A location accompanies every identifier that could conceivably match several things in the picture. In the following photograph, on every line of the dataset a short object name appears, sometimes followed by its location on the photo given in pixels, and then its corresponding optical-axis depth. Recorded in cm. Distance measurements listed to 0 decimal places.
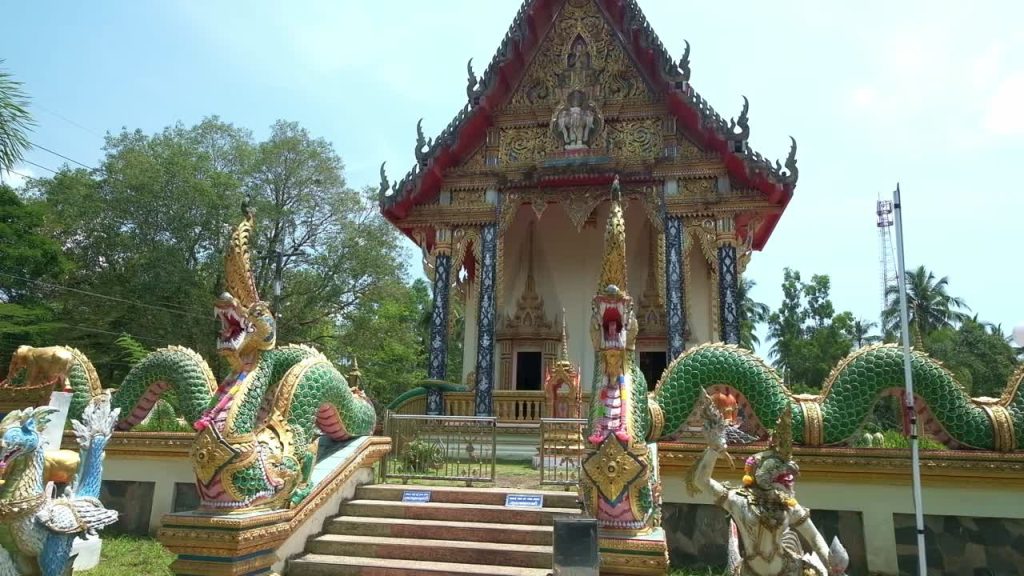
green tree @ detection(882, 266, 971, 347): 3672
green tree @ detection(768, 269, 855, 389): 3322
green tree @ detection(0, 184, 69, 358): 1744
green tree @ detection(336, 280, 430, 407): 2247
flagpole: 483
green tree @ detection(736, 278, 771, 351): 3503
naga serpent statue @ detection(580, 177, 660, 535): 489
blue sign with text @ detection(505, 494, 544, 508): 615
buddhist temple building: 1343
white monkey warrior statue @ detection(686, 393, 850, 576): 390
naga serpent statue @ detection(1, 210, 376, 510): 517
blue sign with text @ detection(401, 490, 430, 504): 641
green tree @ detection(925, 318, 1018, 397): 2514
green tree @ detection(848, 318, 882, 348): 3773
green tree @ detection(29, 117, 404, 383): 1969
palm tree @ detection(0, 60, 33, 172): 774
